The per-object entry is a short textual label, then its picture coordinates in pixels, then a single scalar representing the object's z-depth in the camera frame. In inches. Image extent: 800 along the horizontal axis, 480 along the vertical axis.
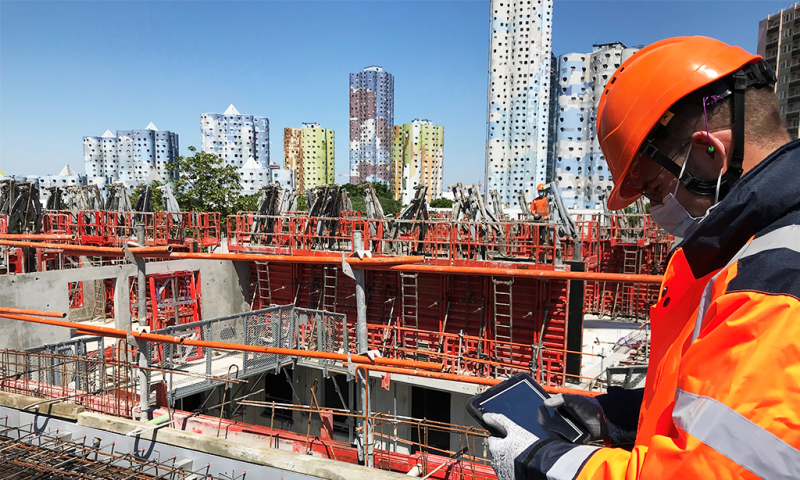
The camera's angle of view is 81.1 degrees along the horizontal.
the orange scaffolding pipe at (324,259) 178.7
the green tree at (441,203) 2989.7
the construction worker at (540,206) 753.7
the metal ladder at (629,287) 735.7
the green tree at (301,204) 2358.3
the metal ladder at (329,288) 574.2
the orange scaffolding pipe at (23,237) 502.0
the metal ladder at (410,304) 527.1
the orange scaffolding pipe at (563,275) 157.9
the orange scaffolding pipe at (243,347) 183.0
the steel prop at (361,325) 187.0
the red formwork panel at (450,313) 454.9
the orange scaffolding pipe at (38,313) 275.9
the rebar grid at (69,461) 209.3
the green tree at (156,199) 1959.5
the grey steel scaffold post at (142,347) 236.4
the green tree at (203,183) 1314.0
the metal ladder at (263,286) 620.3
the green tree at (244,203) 1465.3
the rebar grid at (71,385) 271.0
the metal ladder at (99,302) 711.1
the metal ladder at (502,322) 475.3
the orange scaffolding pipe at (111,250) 219.4
